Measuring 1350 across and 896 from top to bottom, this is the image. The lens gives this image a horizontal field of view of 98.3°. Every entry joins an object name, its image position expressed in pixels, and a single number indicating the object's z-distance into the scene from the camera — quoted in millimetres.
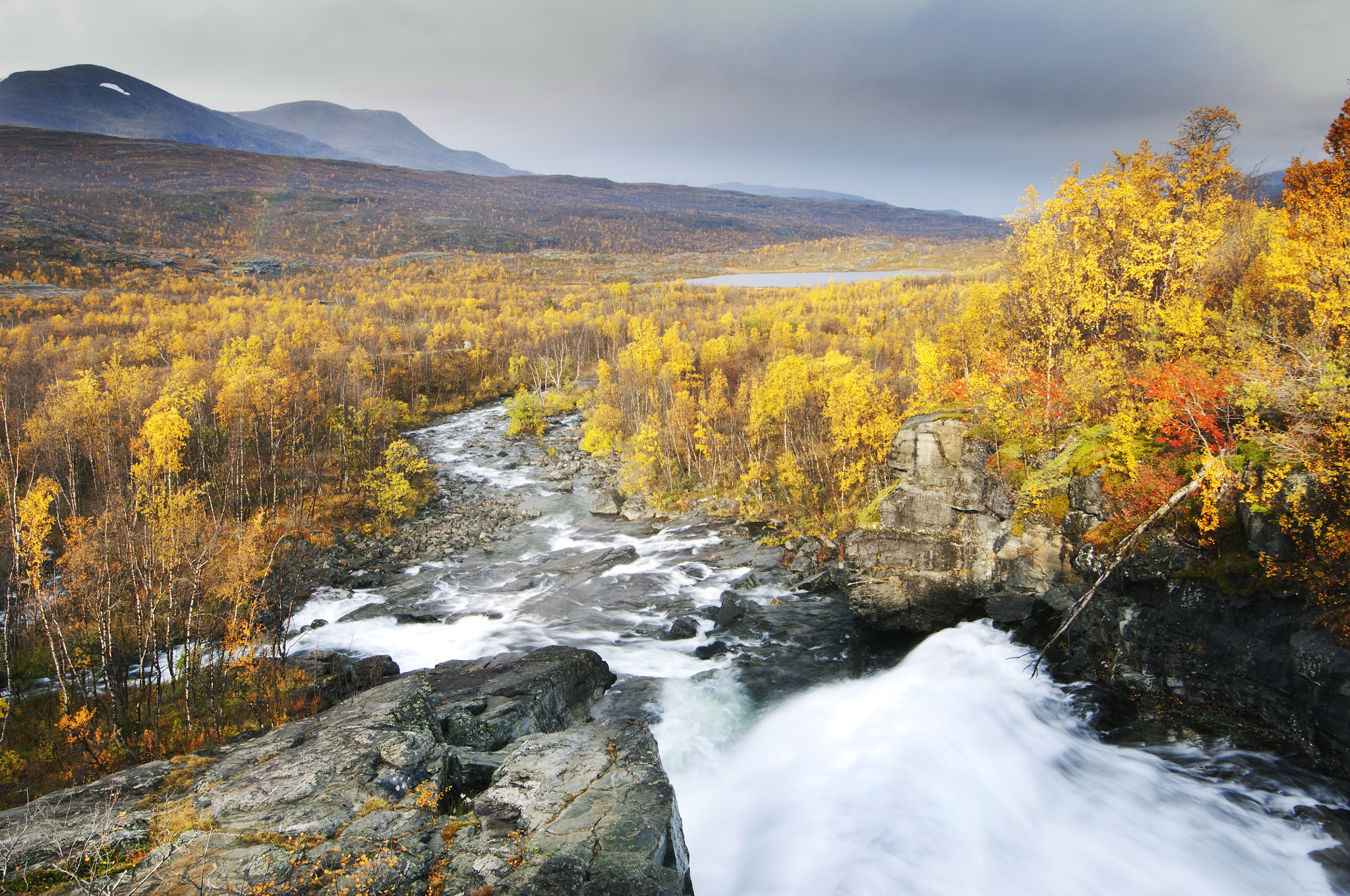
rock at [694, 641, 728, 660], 22688
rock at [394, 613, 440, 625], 25858
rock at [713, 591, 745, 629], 25375
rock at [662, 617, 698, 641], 24281
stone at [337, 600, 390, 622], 26000
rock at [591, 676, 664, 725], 18859
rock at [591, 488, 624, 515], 40062
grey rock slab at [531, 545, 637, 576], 31531
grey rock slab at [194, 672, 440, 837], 10297
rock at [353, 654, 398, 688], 19906
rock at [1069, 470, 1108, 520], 18672
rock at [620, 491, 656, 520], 38844
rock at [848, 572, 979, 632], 23234
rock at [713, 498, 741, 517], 37125
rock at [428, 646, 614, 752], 14883
